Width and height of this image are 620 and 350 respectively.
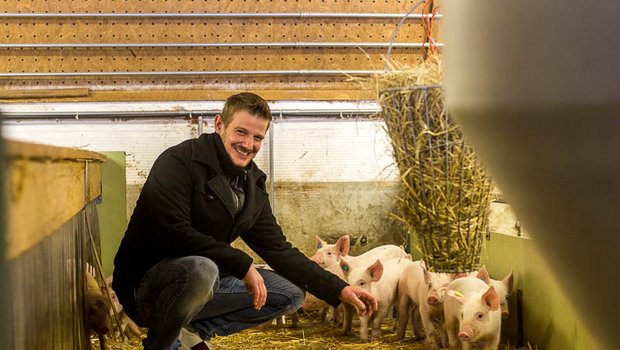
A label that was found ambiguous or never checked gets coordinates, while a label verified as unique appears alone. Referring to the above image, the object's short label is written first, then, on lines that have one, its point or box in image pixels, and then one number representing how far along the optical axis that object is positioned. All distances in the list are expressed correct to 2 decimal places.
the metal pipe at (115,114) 6.02
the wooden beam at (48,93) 6.07
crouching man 3.20
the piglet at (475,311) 3.93
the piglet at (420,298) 4.41
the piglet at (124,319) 4.63
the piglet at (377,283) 4.93
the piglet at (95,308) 3.55
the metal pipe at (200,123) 6.13
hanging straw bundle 3.57
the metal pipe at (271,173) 6.17
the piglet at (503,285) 4.35
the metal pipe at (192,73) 6.14
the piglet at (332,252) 5.59
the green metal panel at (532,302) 4.05
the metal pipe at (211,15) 6.09
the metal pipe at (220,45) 6.11
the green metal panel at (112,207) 5.82
